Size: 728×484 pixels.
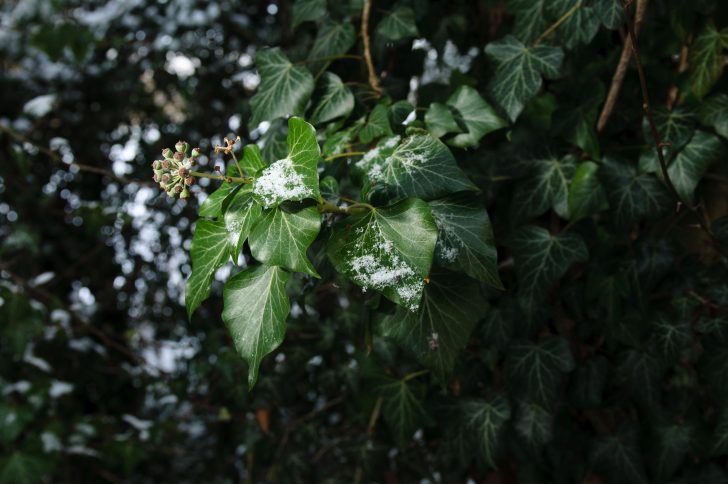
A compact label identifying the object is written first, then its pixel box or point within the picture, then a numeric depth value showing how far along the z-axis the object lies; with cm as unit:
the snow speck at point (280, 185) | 67
